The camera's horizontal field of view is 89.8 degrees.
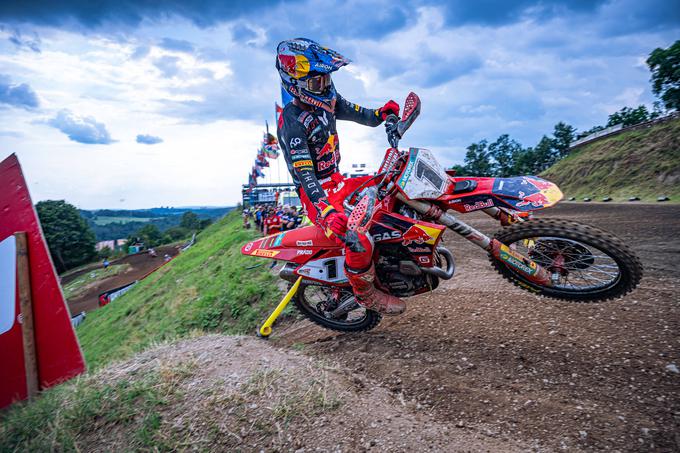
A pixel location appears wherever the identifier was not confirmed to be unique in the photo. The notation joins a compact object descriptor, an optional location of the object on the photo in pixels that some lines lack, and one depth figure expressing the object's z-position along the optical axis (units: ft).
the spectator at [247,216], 98.44
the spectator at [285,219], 40.01
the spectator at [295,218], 39.57
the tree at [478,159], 210.24
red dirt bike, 9.67
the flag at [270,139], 105.19
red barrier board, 12.89
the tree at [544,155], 197.23
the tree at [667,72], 122.21
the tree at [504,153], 211.20
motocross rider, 11.12
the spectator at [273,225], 45.50
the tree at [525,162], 197.55
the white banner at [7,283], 12.90
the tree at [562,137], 206.39
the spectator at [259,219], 77.93
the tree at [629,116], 184.85
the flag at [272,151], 105.70
